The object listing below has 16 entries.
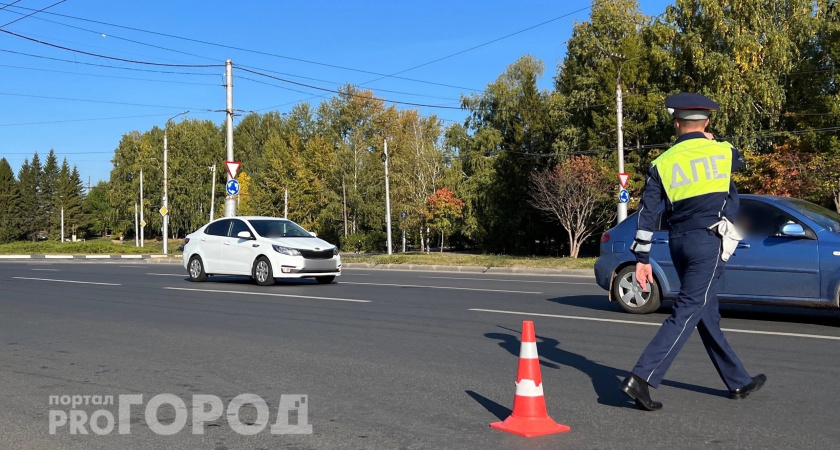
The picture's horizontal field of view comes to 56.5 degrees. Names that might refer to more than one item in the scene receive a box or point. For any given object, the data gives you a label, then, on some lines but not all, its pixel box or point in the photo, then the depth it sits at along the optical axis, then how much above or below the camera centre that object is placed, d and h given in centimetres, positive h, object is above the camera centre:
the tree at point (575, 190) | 3944 +258
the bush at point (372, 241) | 5566 +22
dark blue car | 894 -23
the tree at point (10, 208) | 11075 +603
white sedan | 1641 -12
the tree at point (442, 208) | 4819 +215
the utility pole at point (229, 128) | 2827 +438
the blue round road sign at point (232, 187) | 2724 +207
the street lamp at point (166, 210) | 4306 +202
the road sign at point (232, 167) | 2666 +273
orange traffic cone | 476 -102
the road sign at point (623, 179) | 2575 +200
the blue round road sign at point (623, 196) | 2591 +146
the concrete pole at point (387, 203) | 3406 +178
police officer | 512 +11
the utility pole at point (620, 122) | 2733 +412
